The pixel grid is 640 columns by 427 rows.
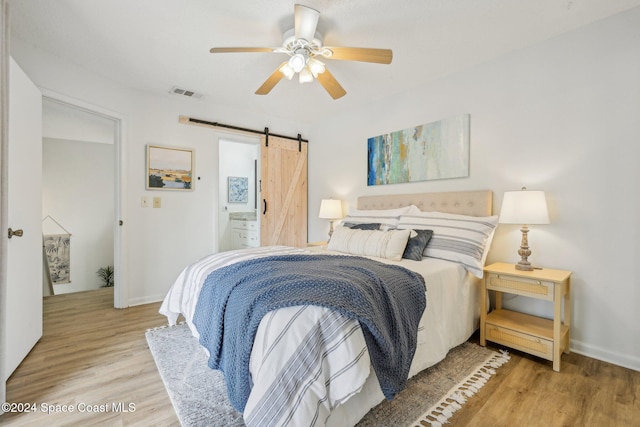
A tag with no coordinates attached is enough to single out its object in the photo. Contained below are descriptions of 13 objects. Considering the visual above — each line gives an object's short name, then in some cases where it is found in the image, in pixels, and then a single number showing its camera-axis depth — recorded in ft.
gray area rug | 4.75
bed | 3.61
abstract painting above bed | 9.24
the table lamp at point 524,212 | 6.87
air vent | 10.50
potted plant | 15.92
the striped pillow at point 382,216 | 9.65
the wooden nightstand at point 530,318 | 6.31
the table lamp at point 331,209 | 12.85
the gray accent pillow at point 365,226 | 9.57
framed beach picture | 10.90
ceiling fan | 6.05
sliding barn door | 13.80
